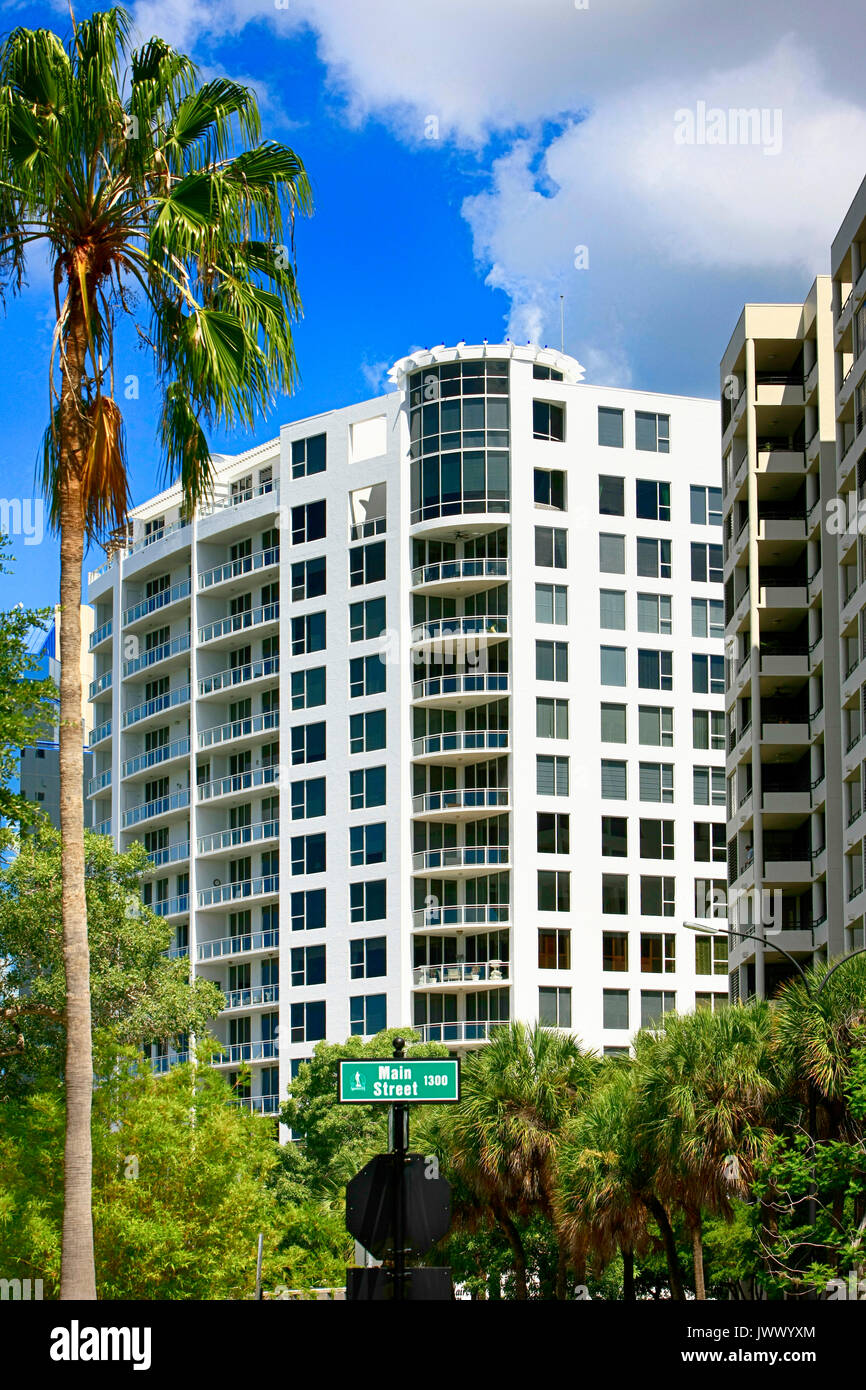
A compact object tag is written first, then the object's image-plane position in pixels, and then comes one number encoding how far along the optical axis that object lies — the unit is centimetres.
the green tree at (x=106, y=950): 6225
